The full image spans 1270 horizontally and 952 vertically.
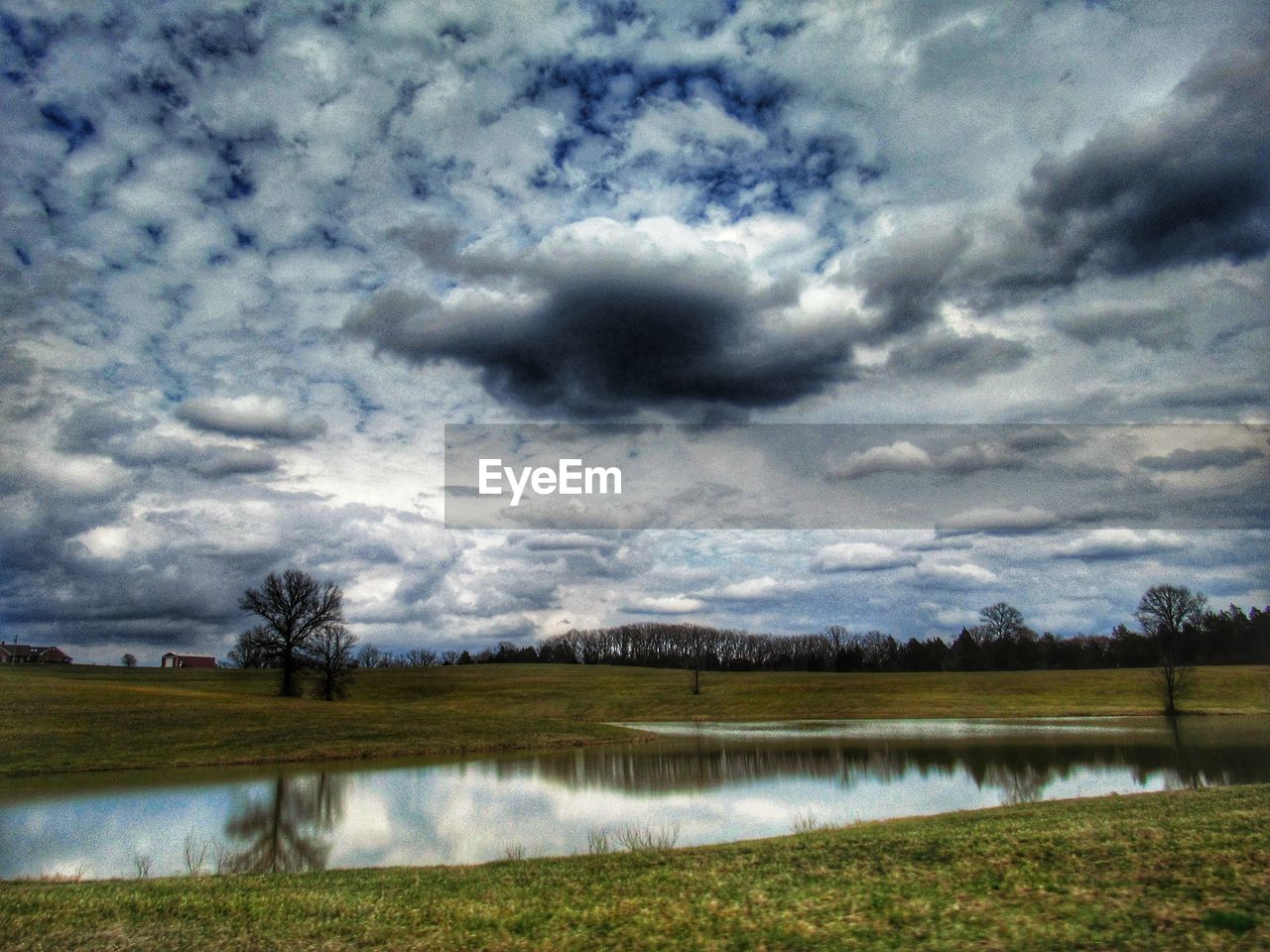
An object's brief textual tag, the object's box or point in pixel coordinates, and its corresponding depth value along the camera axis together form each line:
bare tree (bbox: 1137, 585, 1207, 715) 75.06
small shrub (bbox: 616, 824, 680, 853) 18.11
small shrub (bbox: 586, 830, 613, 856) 18.17
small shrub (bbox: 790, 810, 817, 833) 20.87
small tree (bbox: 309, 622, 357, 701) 80.69
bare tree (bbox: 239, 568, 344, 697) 75.31
